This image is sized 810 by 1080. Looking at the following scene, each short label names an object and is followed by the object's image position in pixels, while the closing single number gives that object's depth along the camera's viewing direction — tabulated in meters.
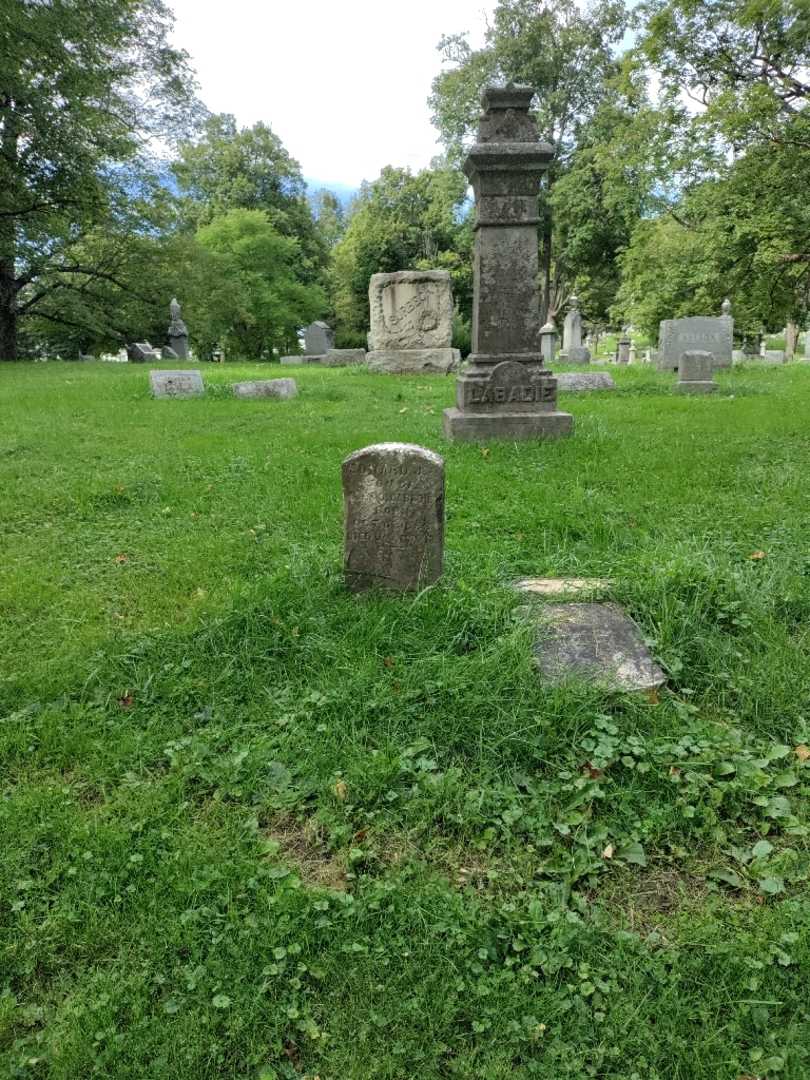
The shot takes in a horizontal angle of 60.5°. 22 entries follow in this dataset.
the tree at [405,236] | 32.38
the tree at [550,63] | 28.81
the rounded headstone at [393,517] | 3.60
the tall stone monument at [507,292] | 7.39
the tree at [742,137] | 8.10
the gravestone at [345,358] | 20.23
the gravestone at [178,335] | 24.27
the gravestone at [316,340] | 25.16
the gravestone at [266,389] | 11.51
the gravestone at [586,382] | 12.66
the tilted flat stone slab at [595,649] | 2.97
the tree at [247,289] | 25.28
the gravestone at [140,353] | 26.45
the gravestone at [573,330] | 25.33
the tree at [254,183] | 37.28
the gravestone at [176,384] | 11.55
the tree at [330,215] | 51.56
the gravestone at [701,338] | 16.20
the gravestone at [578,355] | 21.17
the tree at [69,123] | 16.05
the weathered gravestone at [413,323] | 16.31
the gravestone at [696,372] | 11.86
